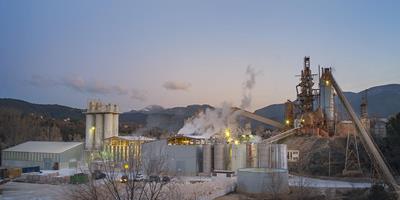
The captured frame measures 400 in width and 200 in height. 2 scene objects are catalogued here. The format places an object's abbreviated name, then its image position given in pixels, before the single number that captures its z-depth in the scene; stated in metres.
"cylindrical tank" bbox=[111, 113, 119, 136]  72.90
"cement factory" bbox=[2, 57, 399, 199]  44.12
